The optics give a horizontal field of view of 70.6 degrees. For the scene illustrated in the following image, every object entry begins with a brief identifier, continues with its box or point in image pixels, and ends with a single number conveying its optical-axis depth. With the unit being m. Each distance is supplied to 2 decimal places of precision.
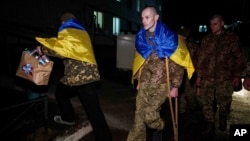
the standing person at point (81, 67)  2.58
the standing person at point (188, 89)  4.01
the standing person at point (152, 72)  2.62
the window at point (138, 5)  17.73
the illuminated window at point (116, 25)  14.07
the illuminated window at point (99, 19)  12.18
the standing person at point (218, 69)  3.45
